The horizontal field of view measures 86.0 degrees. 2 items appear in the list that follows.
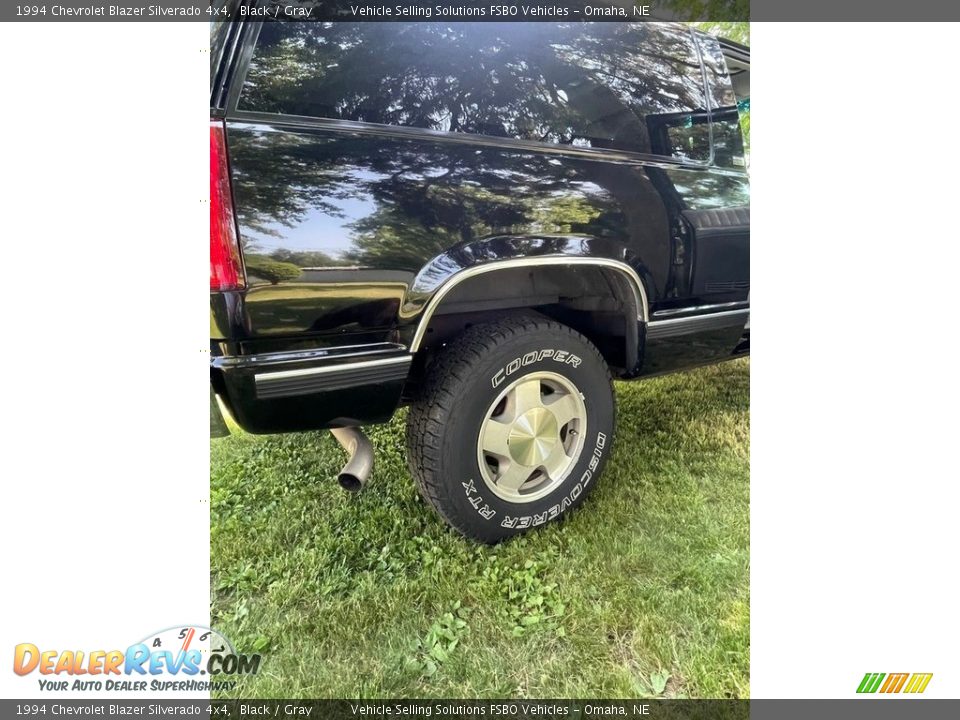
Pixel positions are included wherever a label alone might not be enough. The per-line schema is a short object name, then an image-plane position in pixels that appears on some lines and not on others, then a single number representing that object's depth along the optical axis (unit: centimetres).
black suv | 140
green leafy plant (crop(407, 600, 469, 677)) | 158
